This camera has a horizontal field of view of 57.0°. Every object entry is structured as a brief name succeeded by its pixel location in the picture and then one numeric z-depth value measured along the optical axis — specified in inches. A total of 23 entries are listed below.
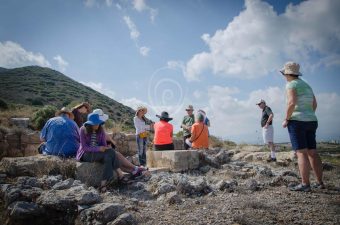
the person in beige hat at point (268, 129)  367.4
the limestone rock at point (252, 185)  205.9
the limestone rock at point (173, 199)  171.6
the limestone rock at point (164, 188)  191.5
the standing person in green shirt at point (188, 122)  389.1
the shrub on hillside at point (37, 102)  1212.3
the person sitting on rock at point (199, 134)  342.3
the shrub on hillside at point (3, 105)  663.3
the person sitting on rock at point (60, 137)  244.2
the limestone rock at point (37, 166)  202.7
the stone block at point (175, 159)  278.4
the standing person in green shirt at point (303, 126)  191.9
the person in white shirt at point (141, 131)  323.6
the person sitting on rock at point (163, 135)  330.6
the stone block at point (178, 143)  467.4
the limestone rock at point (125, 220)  127.3
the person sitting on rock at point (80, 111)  301.6
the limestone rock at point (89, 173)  210.4
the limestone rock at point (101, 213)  134.3
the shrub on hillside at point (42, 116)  496.7
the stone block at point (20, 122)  452.3
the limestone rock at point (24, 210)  138.4
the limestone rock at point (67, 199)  145.6
